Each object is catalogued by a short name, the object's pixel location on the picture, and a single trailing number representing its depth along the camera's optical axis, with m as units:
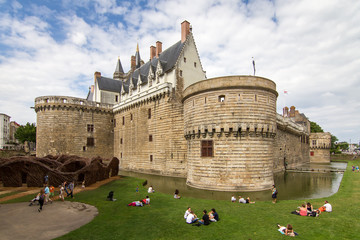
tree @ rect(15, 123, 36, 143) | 62.28
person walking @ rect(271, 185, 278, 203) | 15.83
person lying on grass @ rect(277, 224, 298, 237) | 9.66
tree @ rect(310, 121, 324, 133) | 84.25
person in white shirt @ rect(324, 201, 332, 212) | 13.01
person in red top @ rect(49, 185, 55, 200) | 16.96
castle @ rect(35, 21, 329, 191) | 20.94
